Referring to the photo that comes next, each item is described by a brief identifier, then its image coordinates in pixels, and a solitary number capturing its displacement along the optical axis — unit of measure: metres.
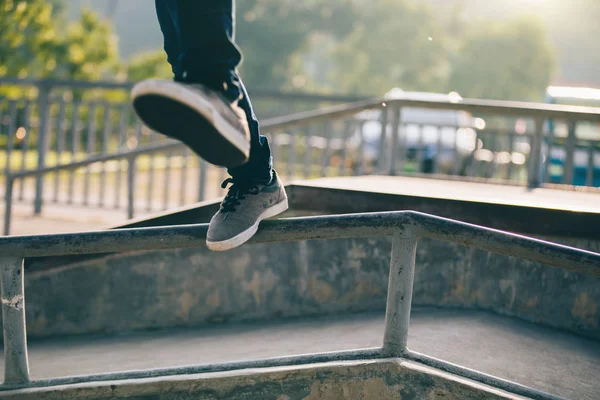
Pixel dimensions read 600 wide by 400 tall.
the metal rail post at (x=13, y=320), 2.69
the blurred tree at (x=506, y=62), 65.44
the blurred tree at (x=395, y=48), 69.19
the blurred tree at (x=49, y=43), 14.61
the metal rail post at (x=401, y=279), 2.63
